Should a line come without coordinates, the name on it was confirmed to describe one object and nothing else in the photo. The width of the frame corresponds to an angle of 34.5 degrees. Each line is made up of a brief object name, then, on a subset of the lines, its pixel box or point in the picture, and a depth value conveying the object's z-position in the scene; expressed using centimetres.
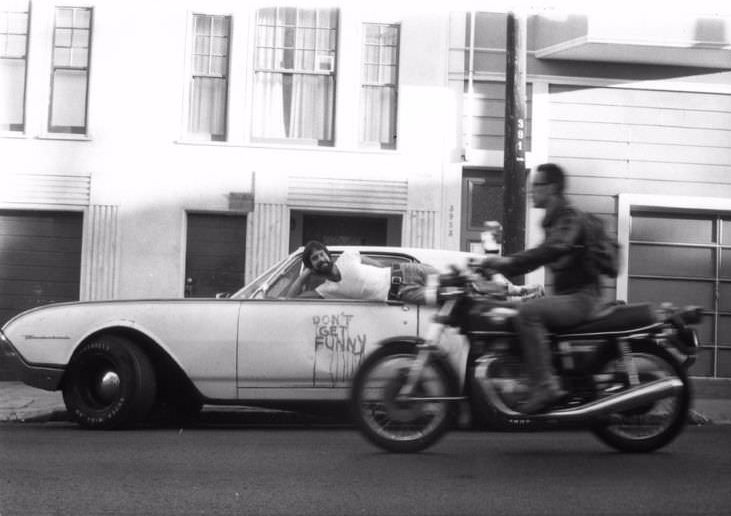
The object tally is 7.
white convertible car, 901
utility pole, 1241
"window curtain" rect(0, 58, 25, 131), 1712
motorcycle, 698
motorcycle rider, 681
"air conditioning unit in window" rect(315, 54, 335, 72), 1719
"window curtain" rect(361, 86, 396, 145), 1719
